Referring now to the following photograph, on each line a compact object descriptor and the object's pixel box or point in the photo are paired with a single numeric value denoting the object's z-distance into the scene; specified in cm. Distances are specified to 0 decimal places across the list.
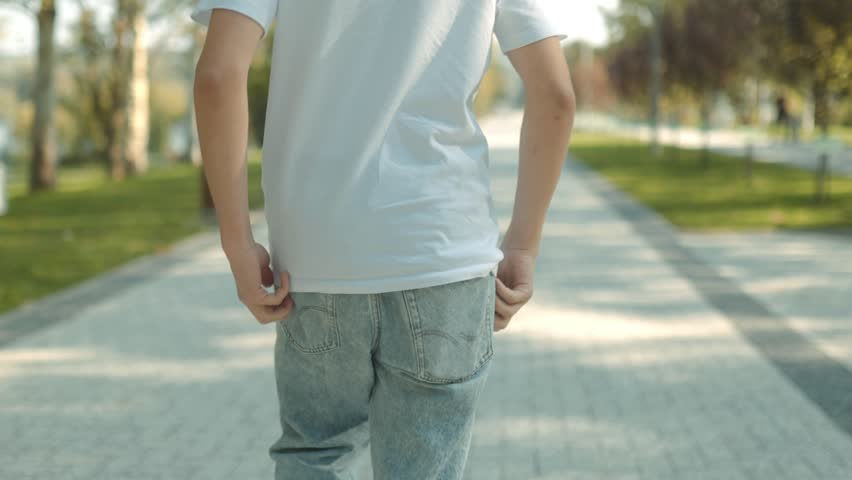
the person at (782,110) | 3931
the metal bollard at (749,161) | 1851
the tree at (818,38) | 1483
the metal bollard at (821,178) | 1550
